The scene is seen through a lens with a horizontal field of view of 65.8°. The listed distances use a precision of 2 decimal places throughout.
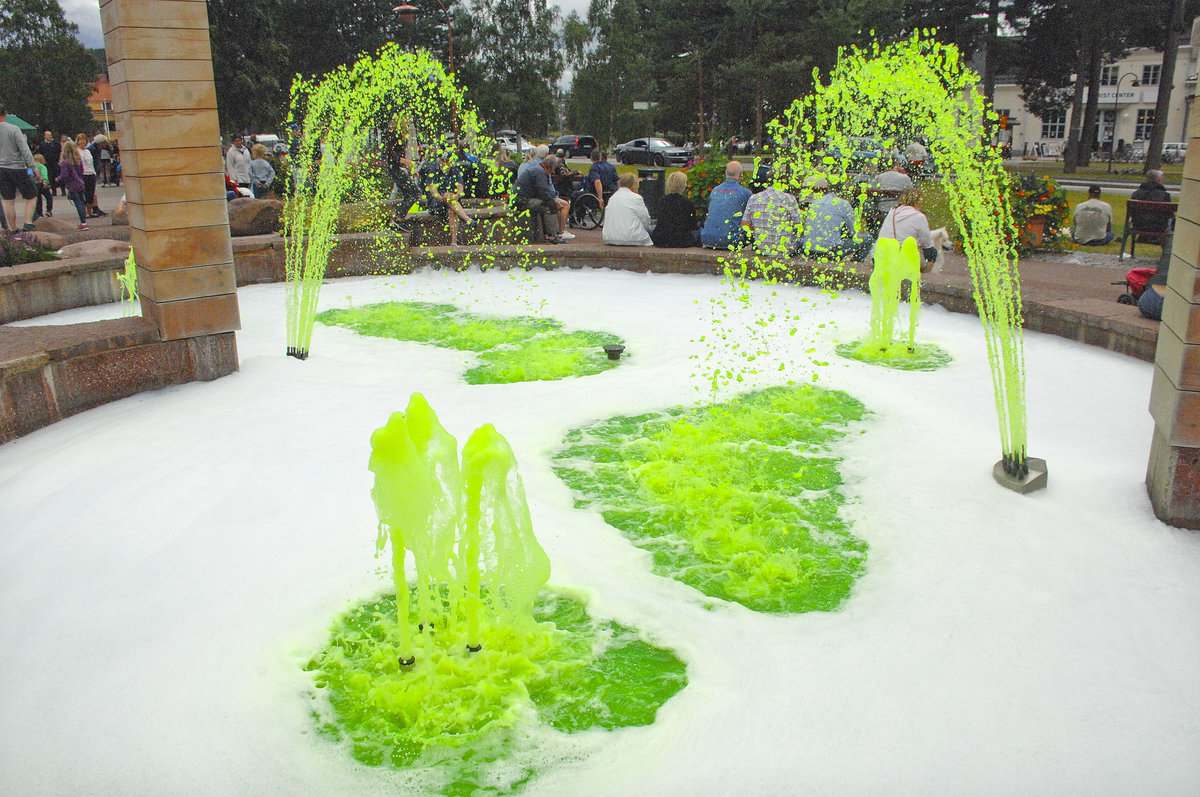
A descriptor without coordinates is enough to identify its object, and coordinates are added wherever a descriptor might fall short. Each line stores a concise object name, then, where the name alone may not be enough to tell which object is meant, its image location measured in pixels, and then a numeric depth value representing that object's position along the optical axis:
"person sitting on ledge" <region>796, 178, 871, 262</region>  8.99
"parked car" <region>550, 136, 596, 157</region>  38.97
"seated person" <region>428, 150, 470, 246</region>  11.29
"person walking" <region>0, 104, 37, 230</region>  10.62
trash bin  14.63
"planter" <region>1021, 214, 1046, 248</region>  11.38
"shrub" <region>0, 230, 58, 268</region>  8.20
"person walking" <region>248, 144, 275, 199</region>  15.32
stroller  6.97
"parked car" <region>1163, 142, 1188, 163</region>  40.97
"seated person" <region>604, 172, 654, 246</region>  10.72
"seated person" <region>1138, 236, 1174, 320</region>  6.13
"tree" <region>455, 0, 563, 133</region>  47.25
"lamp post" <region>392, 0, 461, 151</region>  18.83
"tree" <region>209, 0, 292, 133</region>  30.53
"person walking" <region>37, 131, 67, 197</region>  19.16
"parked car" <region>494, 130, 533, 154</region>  38.81
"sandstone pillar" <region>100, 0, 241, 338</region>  5.46
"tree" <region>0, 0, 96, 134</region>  41.88
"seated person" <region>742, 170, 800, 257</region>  8.84
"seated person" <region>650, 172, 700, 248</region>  10.59
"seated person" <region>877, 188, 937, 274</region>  7.80
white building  56.56
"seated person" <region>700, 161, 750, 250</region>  9.94
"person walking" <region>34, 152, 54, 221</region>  16.08
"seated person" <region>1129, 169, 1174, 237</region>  10.30
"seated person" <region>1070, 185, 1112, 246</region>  12.27
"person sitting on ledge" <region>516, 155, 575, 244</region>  11.80
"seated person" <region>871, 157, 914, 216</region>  11.63
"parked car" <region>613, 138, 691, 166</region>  34.75
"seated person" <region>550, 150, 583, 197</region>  15.14
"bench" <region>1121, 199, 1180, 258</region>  10.20
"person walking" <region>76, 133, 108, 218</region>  15.80
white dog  8.77
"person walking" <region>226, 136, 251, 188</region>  14.88
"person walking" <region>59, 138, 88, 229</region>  13.95
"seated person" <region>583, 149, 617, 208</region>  14.44
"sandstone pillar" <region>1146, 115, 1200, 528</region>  3.58
